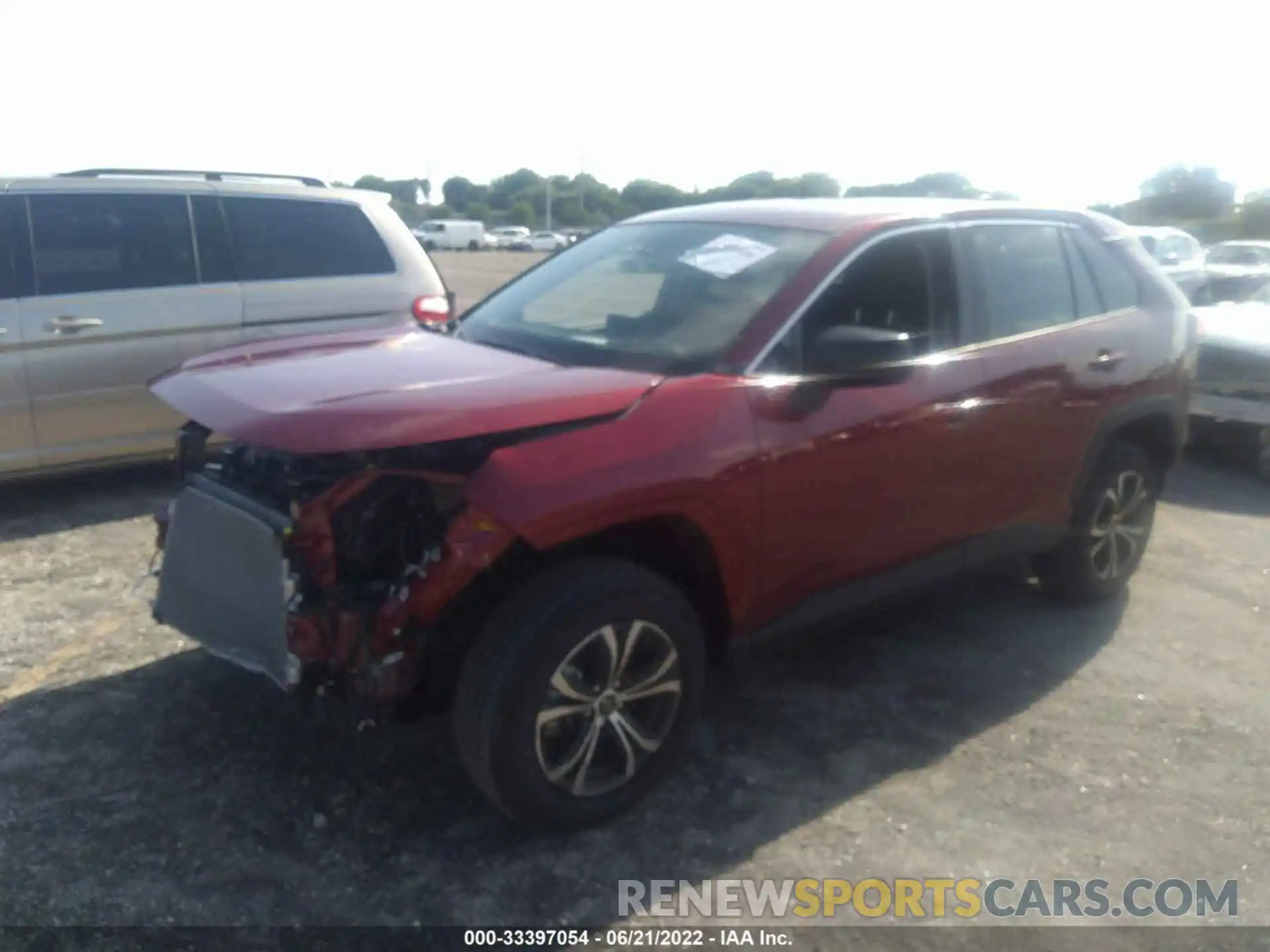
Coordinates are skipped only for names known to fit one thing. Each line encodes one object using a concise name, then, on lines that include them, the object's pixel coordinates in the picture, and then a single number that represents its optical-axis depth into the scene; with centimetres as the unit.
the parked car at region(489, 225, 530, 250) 6088
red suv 316
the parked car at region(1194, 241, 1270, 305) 1184
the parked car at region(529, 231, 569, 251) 5928
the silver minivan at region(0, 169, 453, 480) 598
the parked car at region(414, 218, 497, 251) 5722
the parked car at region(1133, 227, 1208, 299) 1453
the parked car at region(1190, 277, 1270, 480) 804
